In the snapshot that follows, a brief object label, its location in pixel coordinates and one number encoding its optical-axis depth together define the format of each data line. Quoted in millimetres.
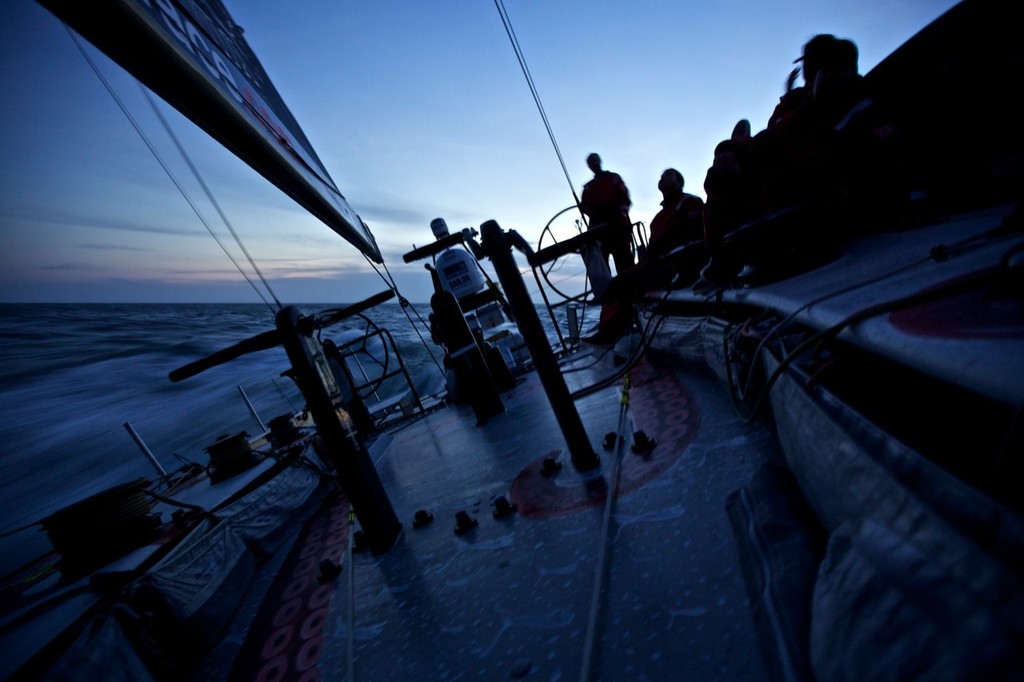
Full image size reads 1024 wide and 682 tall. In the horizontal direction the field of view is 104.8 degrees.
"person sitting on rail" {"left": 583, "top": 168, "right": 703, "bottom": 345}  5449
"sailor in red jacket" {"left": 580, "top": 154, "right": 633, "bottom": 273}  6285
